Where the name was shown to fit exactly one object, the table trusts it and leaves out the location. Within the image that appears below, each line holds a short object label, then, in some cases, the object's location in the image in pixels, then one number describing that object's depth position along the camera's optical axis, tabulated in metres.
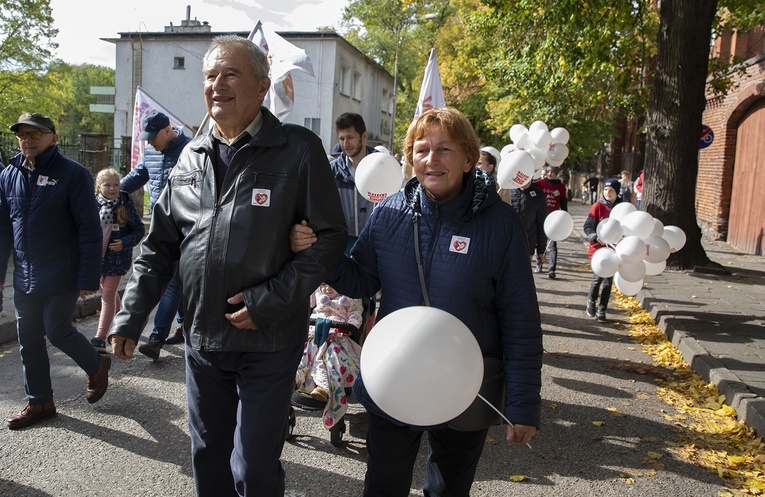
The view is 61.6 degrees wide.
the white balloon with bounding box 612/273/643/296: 7.20
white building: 33.75
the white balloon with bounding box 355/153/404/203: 5.04
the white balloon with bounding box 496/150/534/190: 7.23
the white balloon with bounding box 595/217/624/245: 6.98
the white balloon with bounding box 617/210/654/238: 6.80
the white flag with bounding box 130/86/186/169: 9.37
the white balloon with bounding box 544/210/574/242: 7.80
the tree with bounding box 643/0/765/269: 10.76
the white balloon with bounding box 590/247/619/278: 6.91
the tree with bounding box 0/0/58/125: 26.84
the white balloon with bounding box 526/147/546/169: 8.74
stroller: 4.05
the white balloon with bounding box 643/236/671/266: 6.74
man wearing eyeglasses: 4.21
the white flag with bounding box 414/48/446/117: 8.24
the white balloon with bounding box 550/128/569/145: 9.14
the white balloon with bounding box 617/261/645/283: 6.82
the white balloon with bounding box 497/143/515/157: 9.10
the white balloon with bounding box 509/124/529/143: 9.23
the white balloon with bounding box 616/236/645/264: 6.64
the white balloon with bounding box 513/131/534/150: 9.02
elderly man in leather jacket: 2.47
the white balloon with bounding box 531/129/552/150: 8.89
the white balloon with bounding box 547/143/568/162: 9.06
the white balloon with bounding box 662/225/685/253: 7.46
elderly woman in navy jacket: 2.45
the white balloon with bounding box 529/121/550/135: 9.05
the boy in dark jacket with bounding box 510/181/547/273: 9.26
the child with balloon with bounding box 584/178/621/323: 8.06
